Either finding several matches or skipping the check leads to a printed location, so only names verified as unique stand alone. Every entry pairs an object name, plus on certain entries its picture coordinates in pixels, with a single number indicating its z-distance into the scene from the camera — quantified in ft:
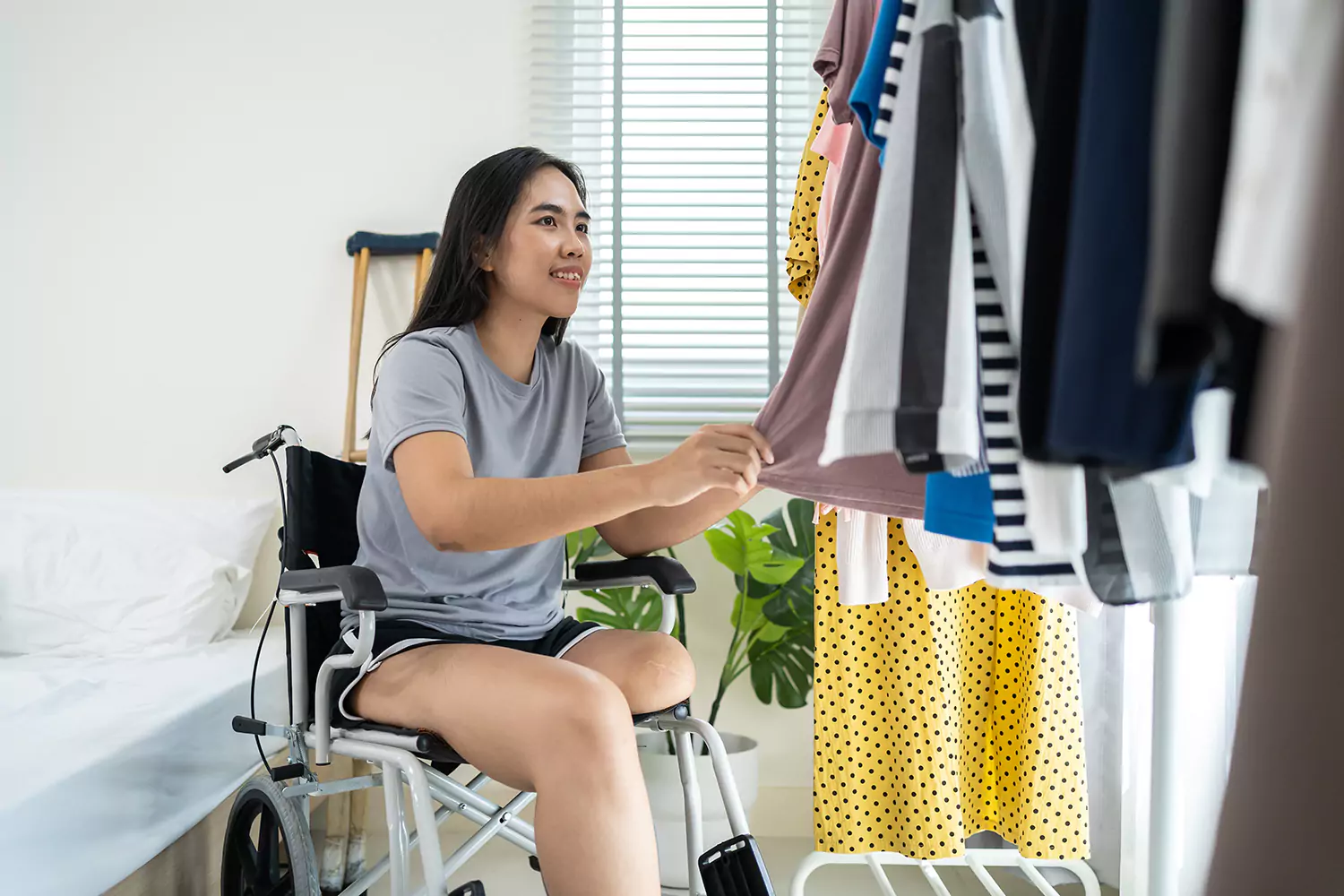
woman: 3.43
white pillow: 6.48
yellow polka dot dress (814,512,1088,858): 4.74
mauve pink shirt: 3.18
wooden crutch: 7.39
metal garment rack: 3.01
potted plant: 6.42
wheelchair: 3.63
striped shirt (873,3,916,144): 2.57
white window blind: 7.74
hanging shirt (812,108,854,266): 4.48
